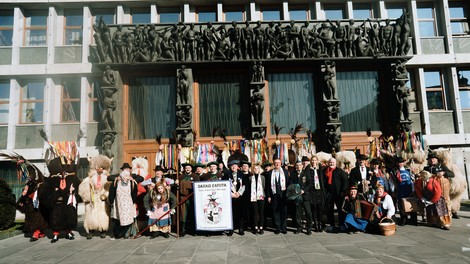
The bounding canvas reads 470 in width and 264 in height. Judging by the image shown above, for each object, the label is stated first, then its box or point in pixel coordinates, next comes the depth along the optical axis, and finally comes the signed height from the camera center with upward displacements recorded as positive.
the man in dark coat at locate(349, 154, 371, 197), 8.83 -0.67
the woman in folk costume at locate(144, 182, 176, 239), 8.54 -1.37
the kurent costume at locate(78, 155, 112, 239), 8.60 -1.16
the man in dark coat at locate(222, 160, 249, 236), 8.59 -0.98
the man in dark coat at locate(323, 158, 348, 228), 8.65 -1.05
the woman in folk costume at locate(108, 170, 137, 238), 8.42 -1.11
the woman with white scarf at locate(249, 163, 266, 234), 8.43 -1.27
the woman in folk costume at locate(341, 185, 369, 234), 8.20 -1.72
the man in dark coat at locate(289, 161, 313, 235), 8.34 -1.07
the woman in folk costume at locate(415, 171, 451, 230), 8.58 -1.51
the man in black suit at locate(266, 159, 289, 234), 8.51 -1.16
